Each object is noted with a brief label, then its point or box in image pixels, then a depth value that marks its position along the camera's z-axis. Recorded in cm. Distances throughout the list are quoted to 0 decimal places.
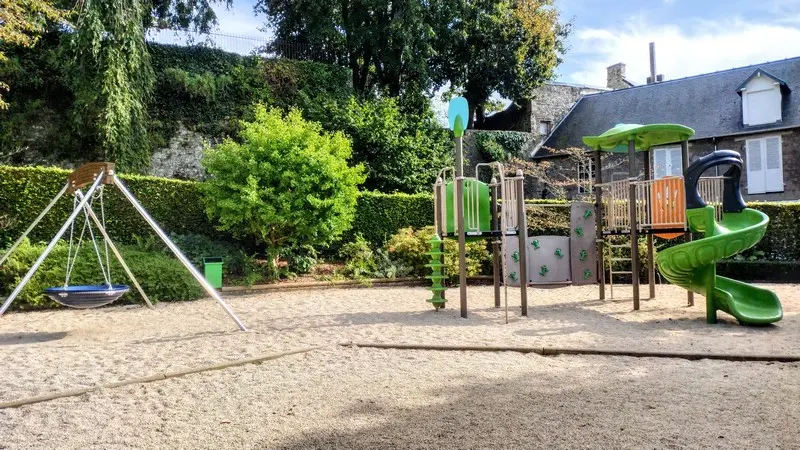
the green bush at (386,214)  1455
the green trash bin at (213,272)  1114
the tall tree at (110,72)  1501
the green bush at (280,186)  1152
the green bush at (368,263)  1285
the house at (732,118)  2067
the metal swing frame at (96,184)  700
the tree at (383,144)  1945
